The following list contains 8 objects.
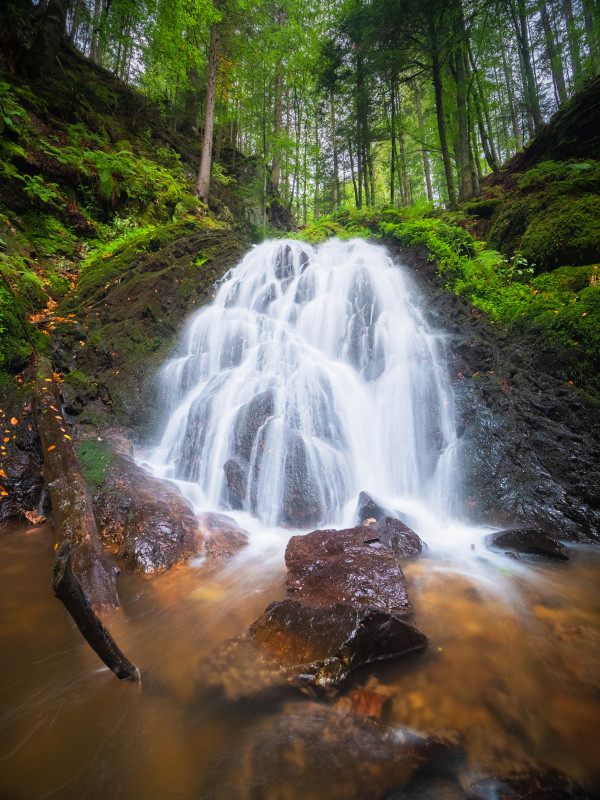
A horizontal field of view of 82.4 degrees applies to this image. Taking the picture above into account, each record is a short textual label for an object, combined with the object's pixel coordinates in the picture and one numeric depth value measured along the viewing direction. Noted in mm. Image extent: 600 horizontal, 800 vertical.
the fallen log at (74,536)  2000
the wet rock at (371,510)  4848
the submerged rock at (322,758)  1701
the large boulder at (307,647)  2375
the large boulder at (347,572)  3123
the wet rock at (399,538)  4219
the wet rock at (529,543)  4027
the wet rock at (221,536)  4336
